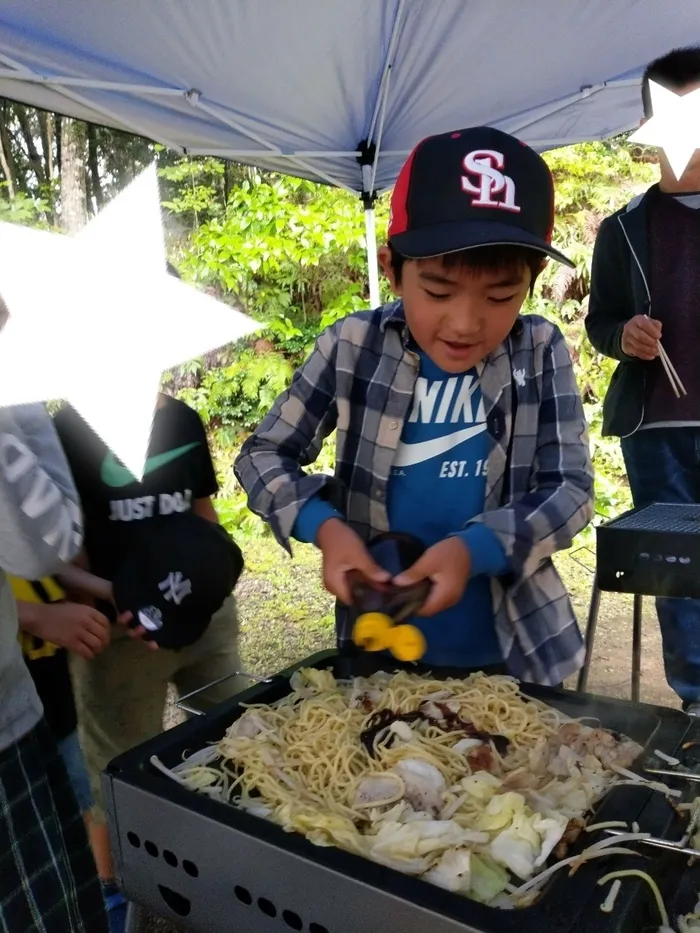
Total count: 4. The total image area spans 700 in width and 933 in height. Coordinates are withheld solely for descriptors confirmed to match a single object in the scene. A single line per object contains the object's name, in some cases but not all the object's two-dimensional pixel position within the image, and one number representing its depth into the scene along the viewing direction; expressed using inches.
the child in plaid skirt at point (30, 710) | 49.2
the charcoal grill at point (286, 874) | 34.5
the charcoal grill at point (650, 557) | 68.6
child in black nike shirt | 79.2
